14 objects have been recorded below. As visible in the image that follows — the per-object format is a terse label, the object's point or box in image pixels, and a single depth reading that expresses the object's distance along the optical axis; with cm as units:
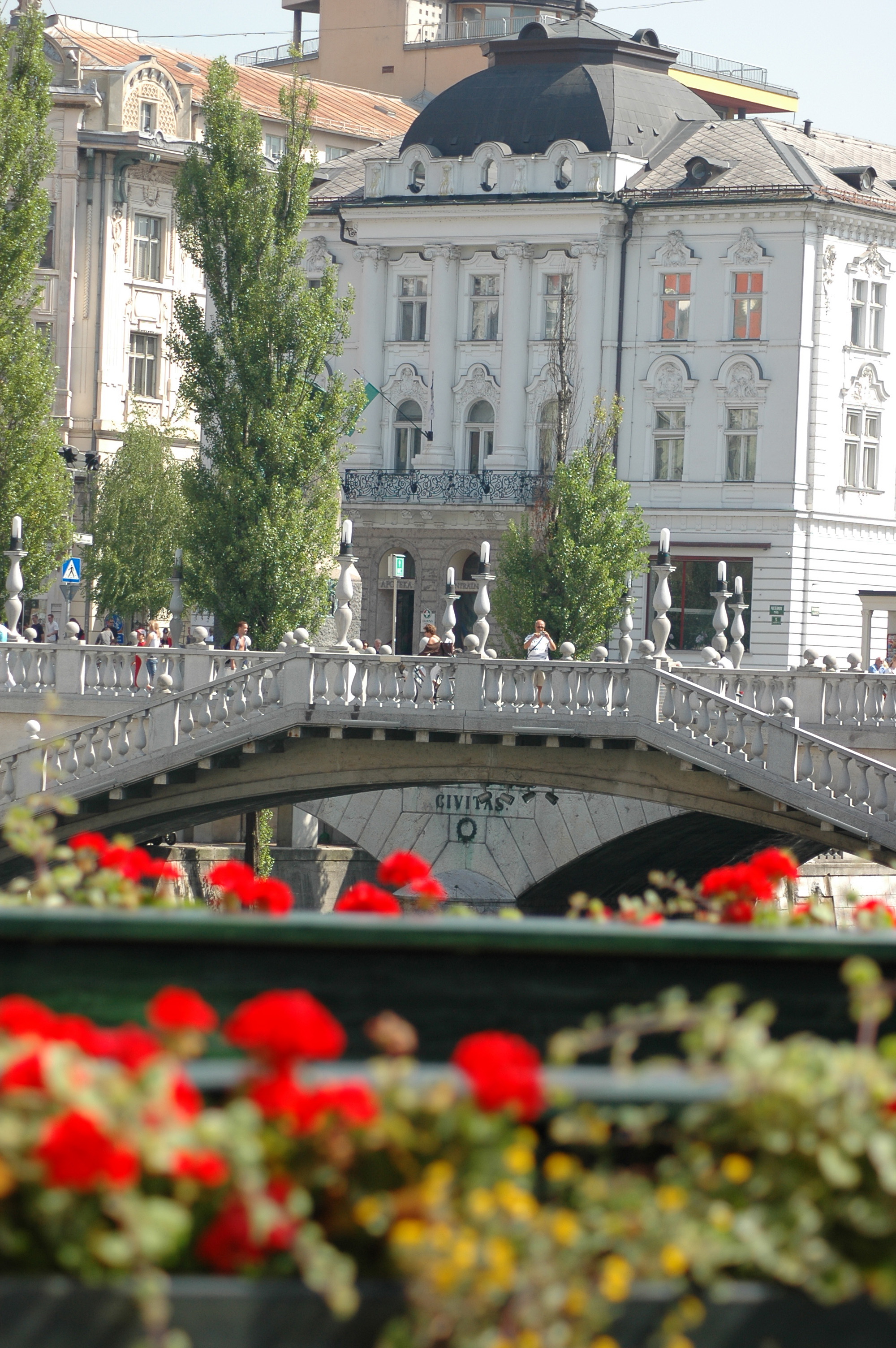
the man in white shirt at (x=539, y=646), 6359
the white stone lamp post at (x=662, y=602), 5775
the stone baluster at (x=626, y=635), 6487
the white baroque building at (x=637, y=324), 10169
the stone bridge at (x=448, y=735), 5394
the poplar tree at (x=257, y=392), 7812
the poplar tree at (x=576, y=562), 8937
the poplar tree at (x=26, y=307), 7319
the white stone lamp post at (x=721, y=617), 7737
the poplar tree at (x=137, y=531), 10506
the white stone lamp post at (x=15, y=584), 6519
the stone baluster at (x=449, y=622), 6469
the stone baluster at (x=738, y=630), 7869
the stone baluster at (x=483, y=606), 6084
